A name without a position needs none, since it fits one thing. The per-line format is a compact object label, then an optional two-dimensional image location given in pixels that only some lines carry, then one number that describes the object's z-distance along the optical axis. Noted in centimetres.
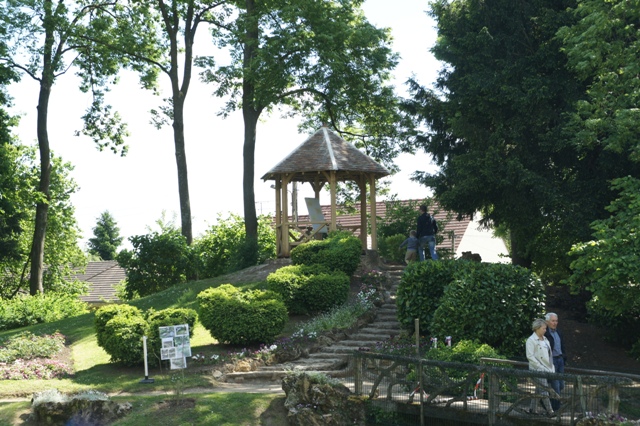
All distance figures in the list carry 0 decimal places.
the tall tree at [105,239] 7062
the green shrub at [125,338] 1623
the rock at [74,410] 1227
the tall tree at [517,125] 2073
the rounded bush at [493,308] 1644
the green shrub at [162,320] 1641
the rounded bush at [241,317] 1750
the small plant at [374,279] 2276
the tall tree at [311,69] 2805
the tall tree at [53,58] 2962
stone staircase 1611
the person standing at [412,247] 2277
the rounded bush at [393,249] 2686
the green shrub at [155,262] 2802
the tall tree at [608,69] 1806
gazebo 2511
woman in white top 1171
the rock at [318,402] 1283
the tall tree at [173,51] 3106
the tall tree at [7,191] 2842
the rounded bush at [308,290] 2023
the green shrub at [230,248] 2764
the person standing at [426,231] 2233
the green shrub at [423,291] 1819
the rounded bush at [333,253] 2252
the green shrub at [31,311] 2517
